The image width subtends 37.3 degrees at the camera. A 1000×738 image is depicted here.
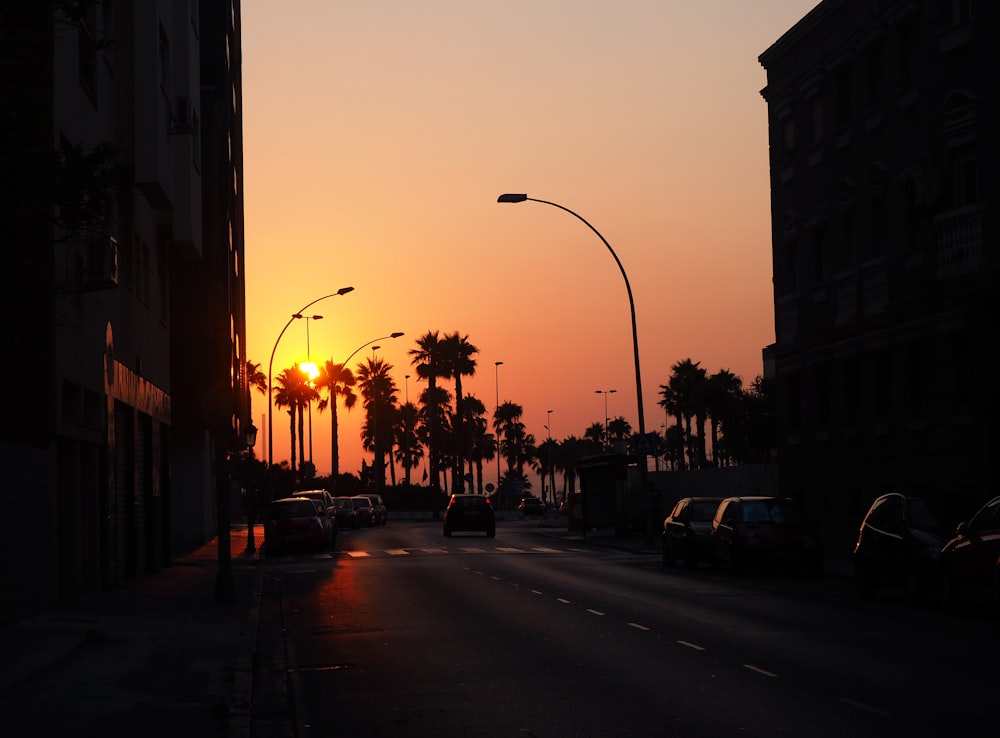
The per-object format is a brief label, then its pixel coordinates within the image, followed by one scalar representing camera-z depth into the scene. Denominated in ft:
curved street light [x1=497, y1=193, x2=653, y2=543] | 135.03
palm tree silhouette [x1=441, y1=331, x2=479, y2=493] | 376.07
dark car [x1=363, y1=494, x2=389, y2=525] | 250.78
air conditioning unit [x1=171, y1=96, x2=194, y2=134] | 109.50
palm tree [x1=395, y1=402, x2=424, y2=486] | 487.61
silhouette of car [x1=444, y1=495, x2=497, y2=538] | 186.50
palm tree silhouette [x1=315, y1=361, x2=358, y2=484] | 320.50
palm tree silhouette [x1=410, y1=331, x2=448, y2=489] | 376.68
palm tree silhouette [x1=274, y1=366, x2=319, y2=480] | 373.81
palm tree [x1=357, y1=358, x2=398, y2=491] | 427.74
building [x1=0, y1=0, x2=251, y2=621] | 42.47
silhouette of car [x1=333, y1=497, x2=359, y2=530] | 225.35
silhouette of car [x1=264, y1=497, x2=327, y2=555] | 143.95
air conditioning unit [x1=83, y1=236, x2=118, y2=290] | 76.14
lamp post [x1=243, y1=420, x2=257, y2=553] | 143.33
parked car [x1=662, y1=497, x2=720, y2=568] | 105.31
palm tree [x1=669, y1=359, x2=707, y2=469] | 413.18
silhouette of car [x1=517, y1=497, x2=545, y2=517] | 359.25
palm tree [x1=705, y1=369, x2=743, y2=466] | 412.77
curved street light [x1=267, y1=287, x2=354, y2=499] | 182.98
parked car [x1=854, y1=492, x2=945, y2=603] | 71.10
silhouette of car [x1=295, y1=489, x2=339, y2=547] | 151.81
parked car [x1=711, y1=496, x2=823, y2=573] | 96.22
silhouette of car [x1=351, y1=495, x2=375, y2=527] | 243.60
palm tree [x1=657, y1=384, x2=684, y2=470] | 439.63
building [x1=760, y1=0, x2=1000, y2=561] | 97.35
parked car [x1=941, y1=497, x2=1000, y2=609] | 60.90
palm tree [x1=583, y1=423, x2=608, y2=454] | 633.20
